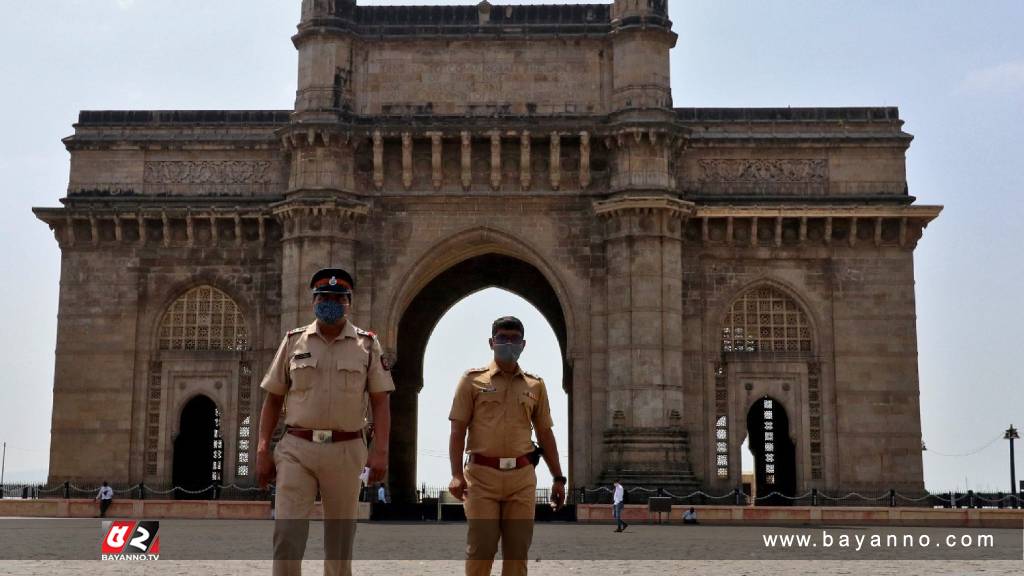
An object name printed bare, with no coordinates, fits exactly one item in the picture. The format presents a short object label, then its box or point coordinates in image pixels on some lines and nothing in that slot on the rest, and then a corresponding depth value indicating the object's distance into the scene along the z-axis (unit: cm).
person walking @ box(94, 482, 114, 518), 3080
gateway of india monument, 3353
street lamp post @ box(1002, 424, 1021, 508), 4931
